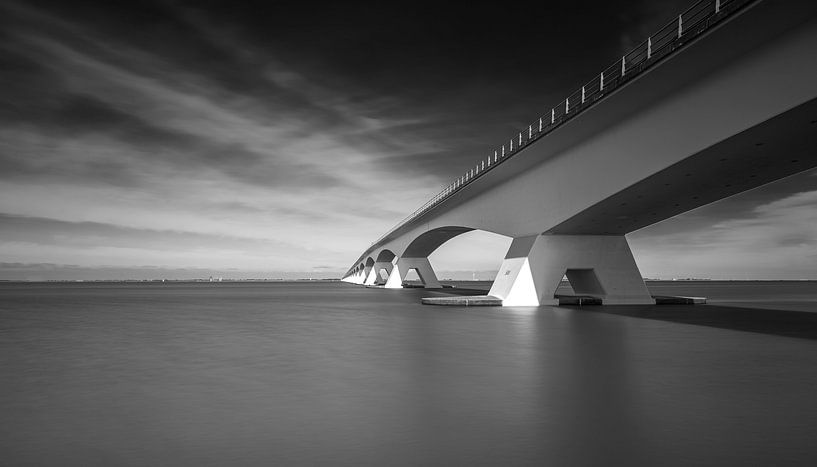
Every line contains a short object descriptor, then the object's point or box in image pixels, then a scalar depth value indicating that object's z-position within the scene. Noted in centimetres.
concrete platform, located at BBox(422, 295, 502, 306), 3641
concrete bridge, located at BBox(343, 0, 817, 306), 1611
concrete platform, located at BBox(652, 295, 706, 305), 3959
